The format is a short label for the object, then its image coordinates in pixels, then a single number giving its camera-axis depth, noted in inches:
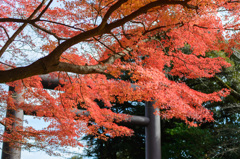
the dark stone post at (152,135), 299.3
